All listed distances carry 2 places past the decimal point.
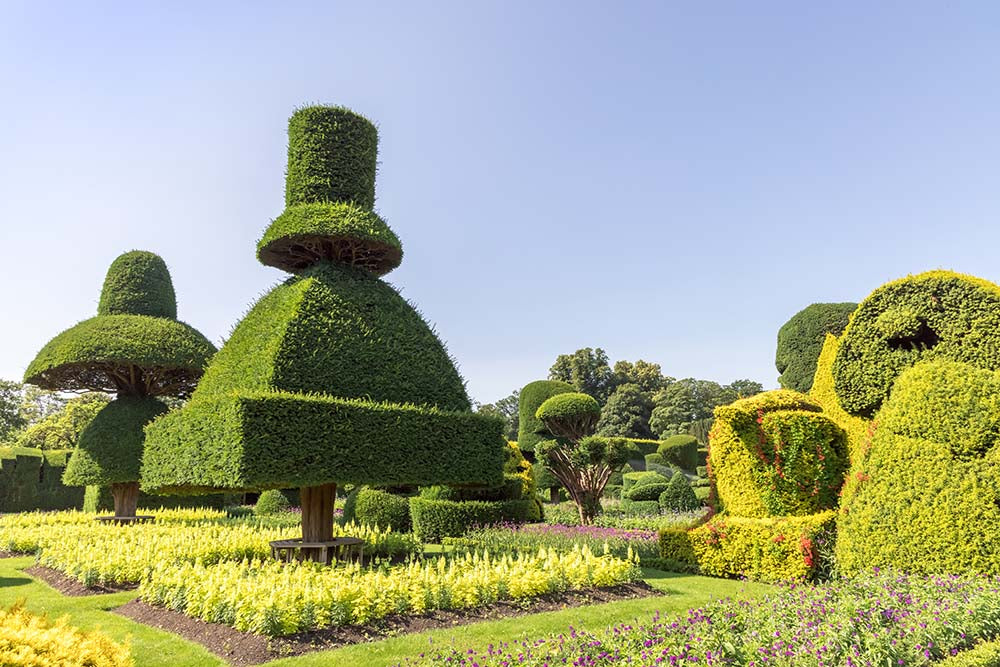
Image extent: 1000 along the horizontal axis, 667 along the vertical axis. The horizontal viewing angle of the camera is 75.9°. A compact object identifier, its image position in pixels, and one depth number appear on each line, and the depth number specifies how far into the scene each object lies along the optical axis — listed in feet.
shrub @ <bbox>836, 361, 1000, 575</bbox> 24.89
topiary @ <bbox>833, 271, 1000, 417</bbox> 31.58
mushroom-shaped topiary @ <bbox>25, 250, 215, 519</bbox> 64.19
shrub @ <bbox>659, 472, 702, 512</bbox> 78.48
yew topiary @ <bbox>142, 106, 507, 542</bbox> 32.32
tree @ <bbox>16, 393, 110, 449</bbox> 131.64
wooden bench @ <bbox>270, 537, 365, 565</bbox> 36.86
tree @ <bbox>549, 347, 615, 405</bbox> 205.77
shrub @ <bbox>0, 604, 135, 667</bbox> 14.14
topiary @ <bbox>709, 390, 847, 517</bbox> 36.76
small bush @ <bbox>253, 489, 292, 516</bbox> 83.82
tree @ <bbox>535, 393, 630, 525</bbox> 66.03
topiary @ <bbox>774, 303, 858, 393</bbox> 63.26
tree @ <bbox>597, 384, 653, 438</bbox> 185.68
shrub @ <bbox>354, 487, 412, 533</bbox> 60.44
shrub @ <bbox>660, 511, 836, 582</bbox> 33.37
